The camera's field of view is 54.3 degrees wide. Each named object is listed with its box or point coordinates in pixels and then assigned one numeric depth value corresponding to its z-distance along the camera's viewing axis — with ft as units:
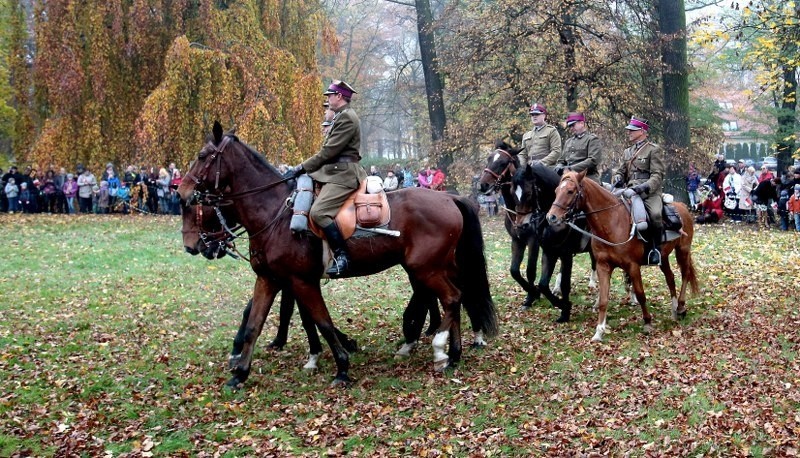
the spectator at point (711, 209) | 76.48
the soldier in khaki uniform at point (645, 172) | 32.89
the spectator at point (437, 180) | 91.35
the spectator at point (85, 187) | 88.89
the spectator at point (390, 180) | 90.68
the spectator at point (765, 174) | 73.36
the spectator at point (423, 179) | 94.86
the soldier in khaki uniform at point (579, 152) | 36.55
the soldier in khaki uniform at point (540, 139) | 38.37
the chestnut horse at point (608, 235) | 31.78
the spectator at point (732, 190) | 75.10
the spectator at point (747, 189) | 74.49
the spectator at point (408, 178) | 105.75
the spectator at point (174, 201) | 86.08
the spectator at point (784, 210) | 67.77
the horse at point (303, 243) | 26.63
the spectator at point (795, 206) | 65.41
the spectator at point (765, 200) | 71.20
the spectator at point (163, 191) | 88.38
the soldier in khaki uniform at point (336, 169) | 26.18
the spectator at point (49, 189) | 91.09
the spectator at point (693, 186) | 84.71
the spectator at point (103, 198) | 88.38
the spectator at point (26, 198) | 90.17
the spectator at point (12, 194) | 88.99
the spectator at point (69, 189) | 89.86
